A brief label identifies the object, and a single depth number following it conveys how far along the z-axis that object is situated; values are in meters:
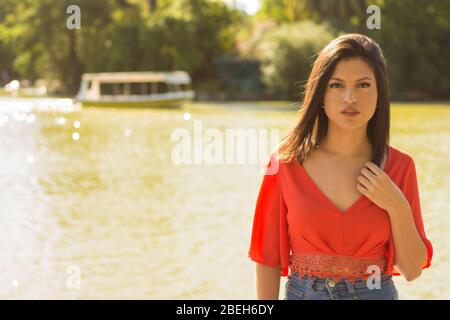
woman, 3.52
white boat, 46.91
